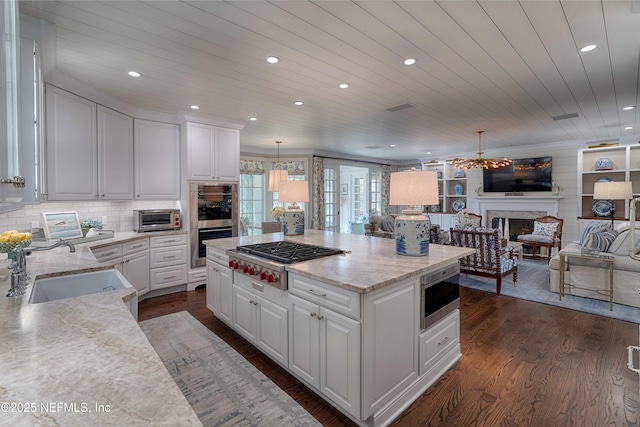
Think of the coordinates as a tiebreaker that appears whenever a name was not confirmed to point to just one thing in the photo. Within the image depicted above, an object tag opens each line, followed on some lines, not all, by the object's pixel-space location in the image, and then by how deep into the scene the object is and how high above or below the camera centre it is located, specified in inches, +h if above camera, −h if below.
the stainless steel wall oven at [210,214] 176.6 -2.9
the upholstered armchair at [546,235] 239.1 -22.1
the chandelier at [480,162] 232.8 +35.8
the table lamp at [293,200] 140.0 +4.0
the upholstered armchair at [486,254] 165.5 -26.0
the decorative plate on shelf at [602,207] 245.9 -0.1
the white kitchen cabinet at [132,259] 132.7 -22.9
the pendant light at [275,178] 227.0 +23.8
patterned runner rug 76.2 -50.9
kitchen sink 70.1 -18.7
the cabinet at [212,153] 174.1 +33.3
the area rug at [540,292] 139.3 -46.6
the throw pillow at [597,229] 165.6 -11.9
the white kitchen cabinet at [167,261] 161.6 -28.0
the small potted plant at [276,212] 219.9 -2.3
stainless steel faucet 57.9 -12.0
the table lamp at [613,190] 188.5 +10.9
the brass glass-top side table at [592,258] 140.7 -27.4
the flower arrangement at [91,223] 135.2 -6.3
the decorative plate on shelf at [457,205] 335.1 +3.4
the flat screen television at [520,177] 270.4 +28.9
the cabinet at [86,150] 121.3 +26.5
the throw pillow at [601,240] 155.4 -16.7
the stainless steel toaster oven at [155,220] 160.6 -5.5
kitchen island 68.2 -30.9
